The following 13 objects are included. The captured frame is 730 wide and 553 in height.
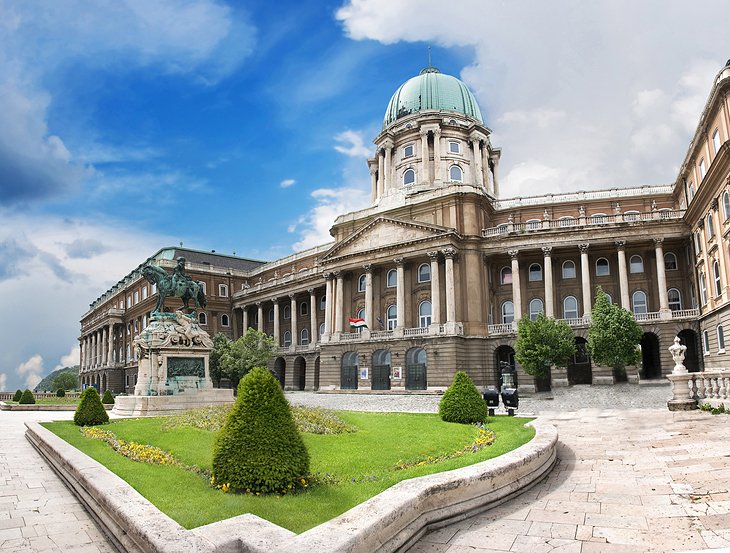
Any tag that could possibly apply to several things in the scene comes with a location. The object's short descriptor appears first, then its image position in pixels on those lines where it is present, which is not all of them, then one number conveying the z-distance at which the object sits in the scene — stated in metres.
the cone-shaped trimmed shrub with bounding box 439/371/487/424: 18.62
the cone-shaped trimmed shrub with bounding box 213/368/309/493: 8.28
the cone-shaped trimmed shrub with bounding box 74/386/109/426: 21.06
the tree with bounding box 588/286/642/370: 40.53
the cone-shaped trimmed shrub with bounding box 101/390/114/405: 40.36
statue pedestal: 27.11
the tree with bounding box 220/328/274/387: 56.03
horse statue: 29.86
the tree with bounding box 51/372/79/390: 110.31
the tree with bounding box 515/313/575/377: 41.75
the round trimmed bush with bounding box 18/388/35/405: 42.44
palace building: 44.56
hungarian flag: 54.47
